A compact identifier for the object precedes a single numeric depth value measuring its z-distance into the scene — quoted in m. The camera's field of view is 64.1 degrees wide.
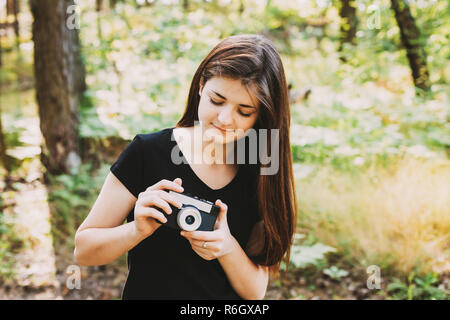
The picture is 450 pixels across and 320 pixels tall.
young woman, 1.20
